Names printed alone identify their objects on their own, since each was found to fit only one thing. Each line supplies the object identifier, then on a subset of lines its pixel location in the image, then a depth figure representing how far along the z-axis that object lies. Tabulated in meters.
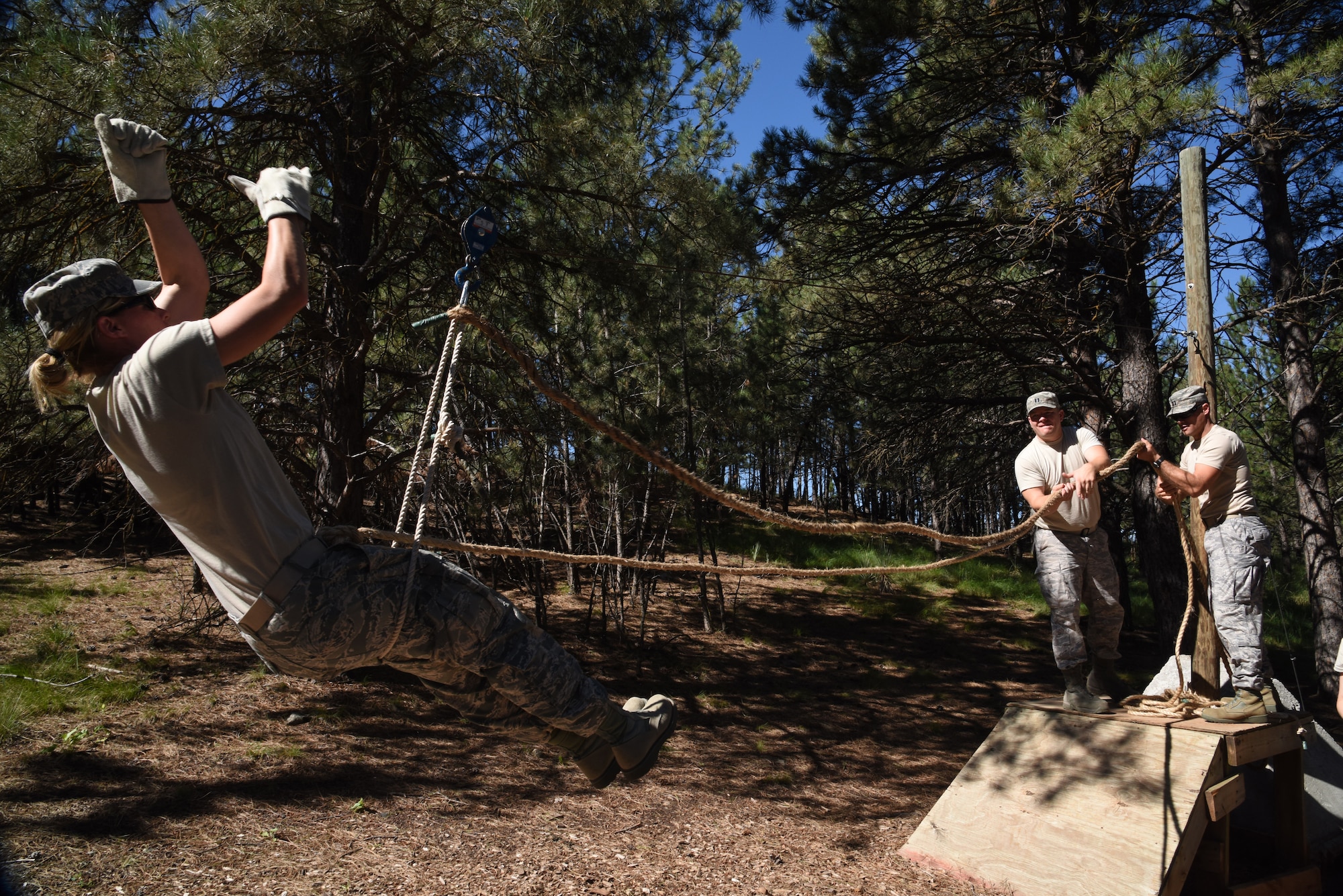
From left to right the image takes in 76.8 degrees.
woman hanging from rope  1.99
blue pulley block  2.60
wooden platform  3.85
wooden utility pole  4.45
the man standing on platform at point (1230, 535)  4.29
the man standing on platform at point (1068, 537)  4.30
